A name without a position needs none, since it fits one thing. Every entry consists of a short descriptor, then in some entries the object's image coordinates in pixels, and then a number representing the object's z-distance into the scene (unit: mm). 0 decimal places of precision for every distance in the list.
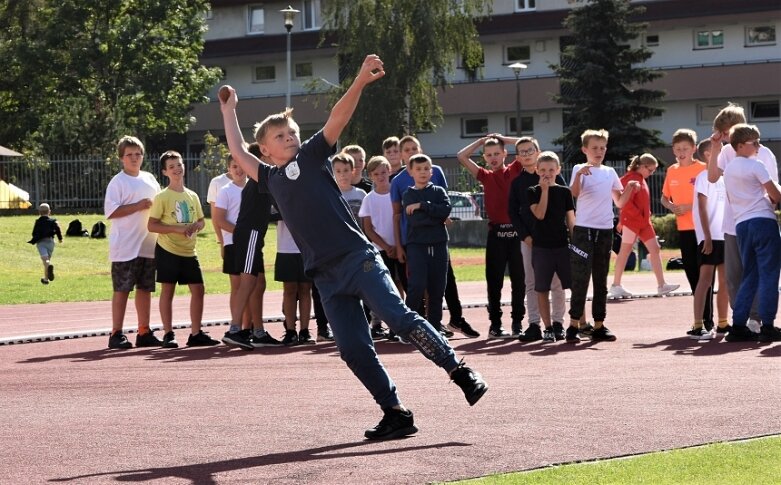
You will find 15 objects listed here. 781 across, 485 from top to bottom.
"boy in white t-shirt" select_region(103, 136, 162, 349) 14102
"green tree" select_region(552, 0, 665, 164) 58625
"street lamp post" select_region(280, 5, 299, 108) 47338
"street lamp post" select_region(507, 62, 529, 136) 51000
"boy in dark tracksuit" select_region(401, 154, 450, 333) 12828
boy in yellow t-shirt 14016
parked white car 42812
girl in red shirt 18688
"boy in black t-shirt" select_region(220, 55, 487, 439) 7773
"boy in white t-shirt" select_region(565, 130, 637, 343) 13219
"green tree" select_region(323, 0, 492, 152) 57438
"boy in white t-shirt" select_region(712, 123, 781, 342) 12391
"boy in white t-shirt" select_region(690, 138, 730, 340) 13234
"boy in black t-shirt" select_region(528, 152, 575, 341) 13086
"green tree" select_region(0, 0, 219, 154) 65500
